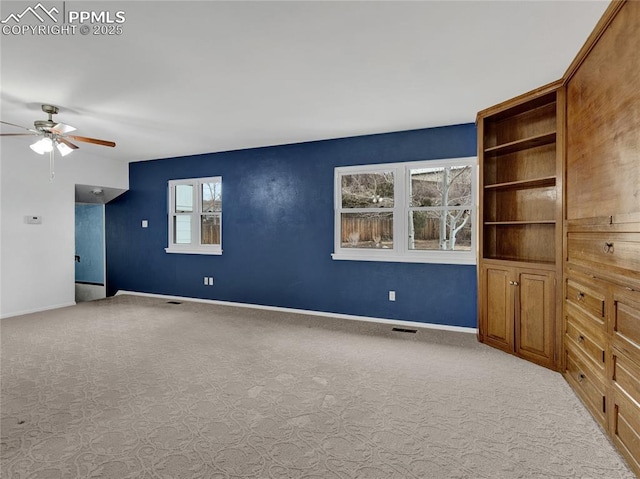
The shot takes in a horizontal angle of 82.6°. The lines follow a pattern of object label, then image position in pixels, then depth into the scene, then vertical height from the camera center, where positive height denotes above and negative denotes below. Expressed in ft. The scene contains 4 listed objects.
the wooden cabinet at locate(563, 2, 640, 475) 6.21 +0.14
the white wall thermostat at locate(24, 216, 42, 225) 17.26 +0.82
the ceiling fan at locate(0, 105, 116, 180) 12.14 +3.53
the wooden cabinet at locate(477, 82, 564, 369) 10.42 +0.36
